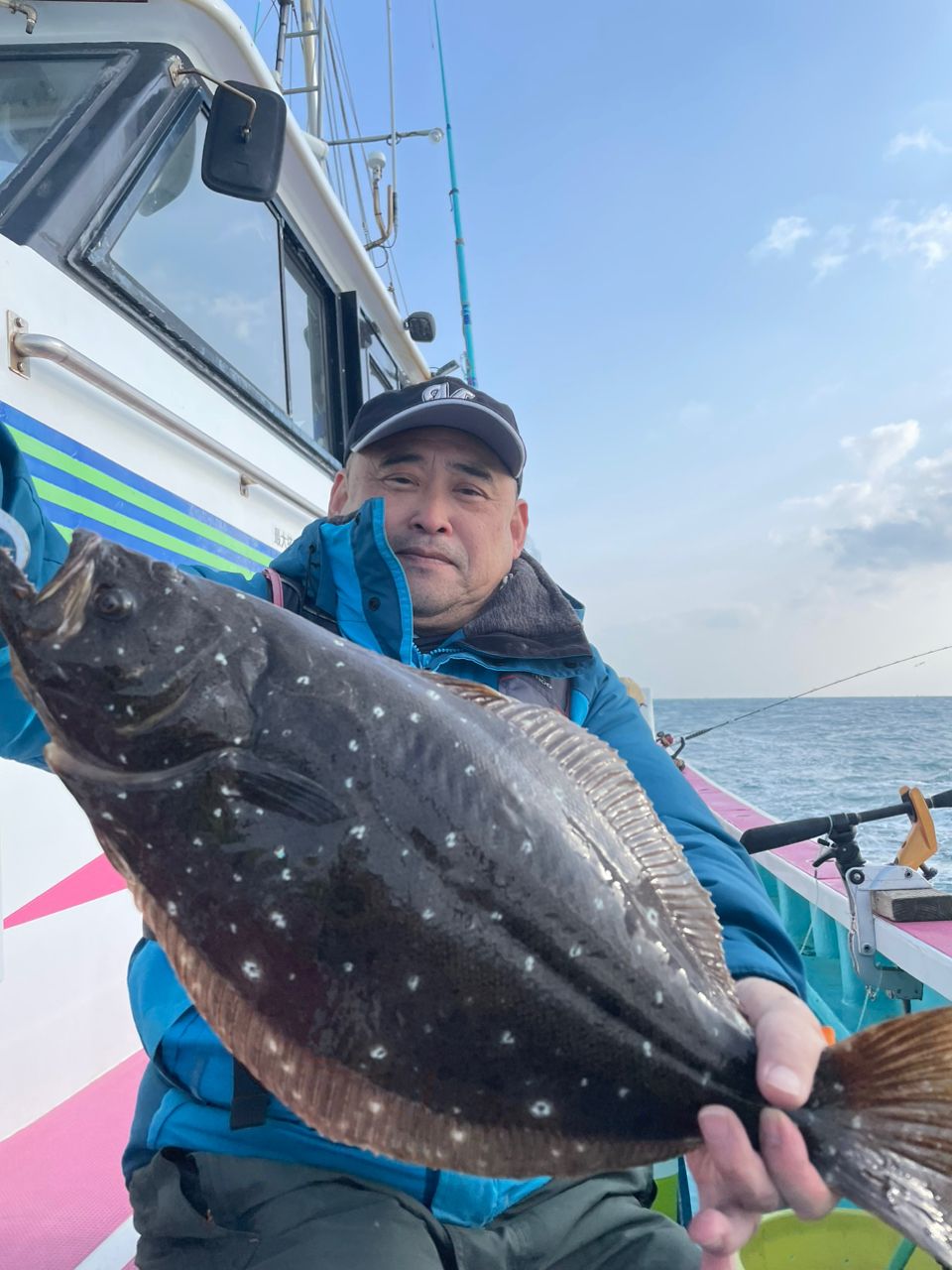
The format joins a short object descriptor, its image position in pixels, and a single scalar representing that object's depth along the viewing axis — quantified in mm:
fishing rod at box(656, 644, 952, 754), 8031
